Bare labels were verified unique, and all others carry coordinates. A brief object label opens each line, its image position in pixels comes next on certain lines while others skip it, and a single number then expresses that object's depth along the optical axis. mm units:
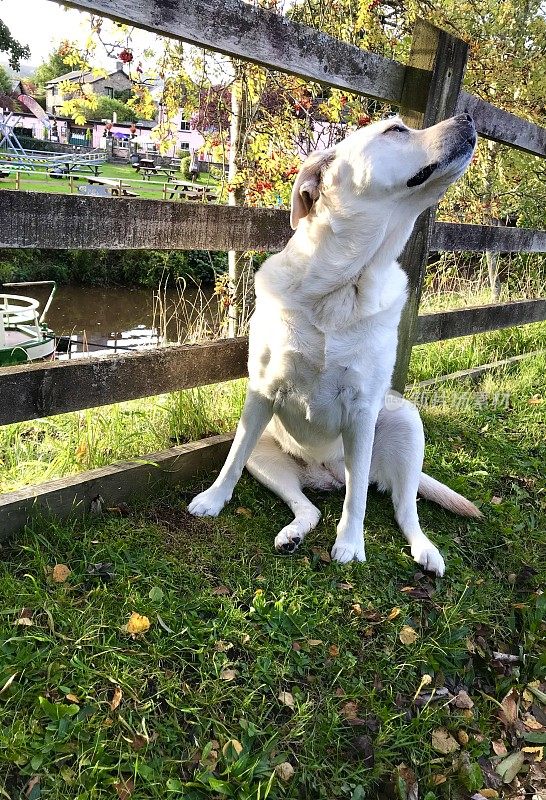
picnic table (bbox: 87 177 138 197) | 20016
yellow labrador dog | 2145
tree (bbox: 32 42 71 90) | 53716
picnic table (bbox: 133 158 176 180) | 34206
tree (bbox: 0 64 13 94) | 40150
